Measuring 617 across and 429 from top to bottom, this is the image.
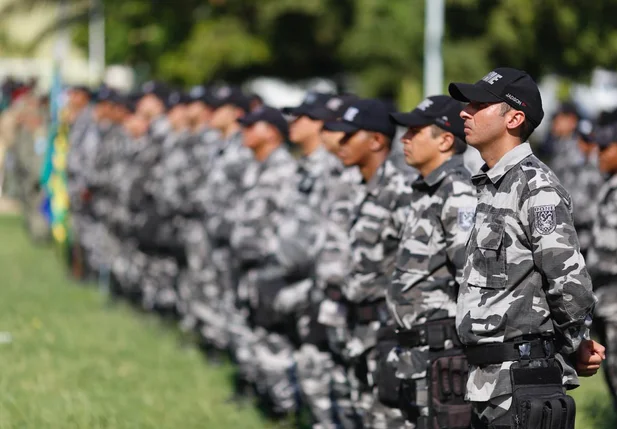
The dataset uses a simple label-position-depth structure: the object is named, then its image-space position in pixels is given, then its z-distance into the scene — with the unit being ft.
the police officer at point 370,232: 43.06
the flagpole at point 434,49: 108.88
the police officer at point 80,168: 98.22
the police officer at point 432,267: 37.32
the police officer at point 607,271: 52.01
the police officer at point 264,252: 57.52
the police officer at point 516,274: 31.50
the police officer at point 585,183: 82.99
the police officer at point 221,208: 65.67
